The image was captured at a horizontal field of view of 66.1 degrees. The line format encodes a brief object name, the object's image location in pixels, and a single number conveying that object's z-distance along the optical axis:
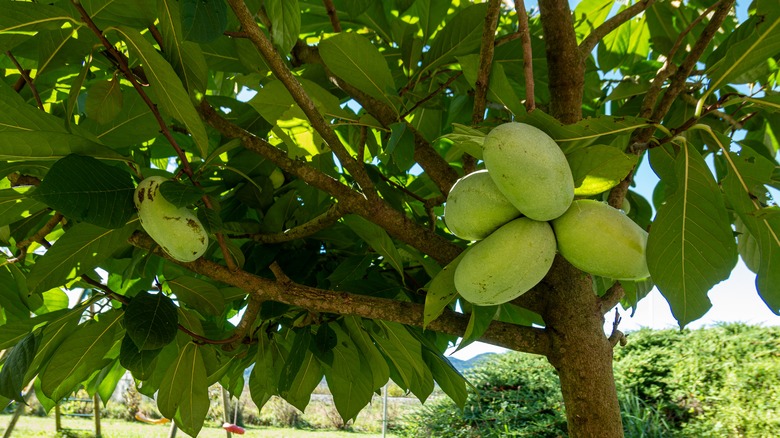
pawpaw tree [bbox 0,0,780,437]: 0.74
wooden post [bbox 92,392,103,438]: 4.72
